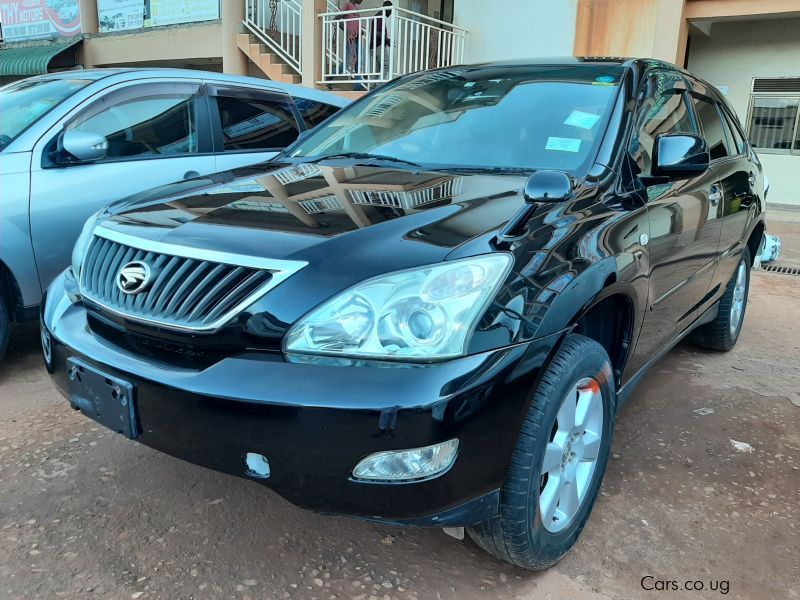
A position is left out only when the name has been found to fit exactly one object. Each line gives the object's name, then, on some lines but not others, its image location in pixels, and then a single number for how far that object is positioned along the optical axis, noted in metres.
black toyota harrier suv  1.70
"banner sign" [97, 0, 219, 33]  12.80
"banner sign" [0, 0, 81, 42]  15.10
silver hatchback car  3.54
